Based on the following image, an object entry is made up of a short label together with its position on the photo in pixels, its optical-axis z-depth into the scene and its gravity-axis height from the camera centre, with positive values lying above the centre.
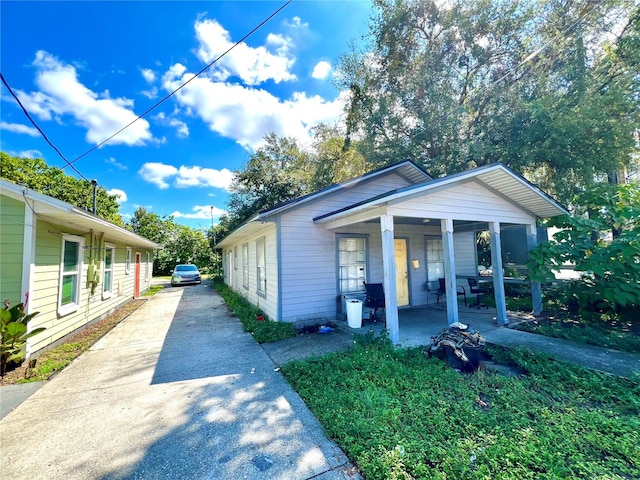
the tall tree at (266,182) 19.75 +5.99
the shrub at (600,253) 5.11 +0.02
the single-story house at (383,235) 5.26 +0.66
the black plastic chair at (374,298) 6.49 -0.95
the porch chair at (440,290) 8.38 -1.03
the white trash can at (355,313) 6.12 -1.23
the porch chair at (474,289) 8.06 -0.99
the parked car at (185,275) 18.38 -0.78
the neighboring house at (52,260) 4.45 +0.15
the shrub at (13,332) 4.01 -0.98
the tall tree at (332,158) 16.94 +6.89
